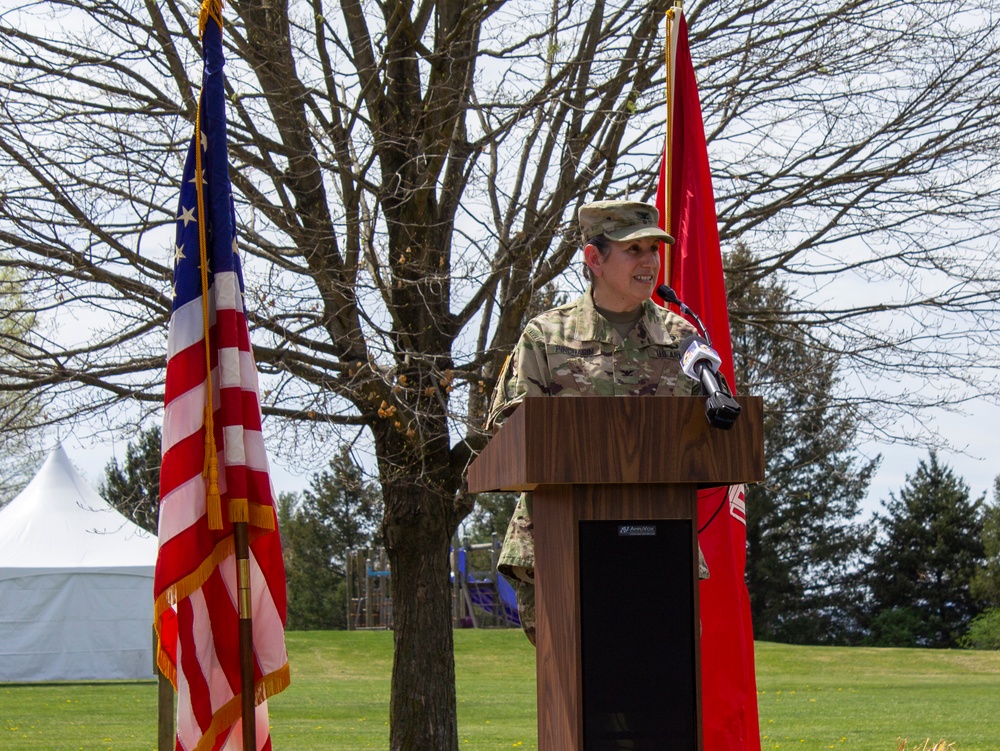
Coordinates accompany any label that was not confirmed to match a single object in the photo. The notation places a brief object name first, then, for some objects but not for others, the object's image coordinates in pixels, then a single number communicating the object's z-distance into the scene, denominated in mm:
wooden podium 5398
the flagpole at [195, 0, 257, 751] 8008
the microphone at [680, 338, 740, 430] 5250
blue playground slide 64000
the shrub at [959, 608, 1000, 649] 70000
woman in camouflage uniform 7023
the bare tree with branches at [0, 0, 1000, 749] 14461
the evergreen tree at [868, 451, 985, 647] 80312
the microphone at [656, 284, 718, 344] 6802
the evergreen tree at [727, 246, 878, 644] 80312
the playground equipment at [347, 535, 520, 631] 62906
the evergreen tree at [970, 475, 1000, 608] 77375
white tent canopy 42312
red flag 9000
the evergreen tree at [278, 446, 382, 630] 95875
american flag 8320
